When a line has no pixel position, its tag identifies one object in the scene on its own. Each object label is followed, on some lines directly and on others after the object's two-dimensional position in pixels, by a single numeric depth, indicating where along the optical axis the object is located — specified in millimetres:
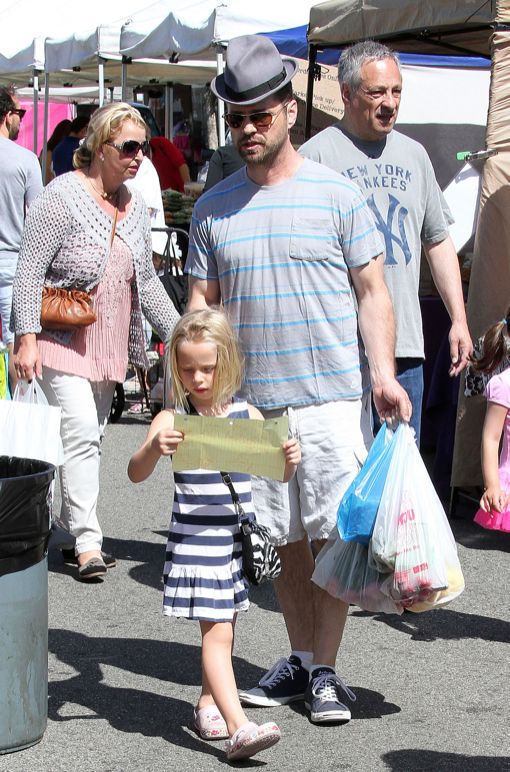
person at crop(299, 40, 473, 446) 8674
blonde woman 9539
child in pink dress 8417
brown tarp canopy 11351
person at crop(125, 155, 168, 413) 18551
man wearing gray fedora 6936
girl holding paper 6541
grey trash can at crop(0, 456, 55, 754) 6409
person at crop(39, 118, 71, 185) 24311
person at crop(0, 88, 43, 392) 12791
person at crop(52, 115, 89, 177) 23703
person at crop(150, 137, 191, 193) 23987
